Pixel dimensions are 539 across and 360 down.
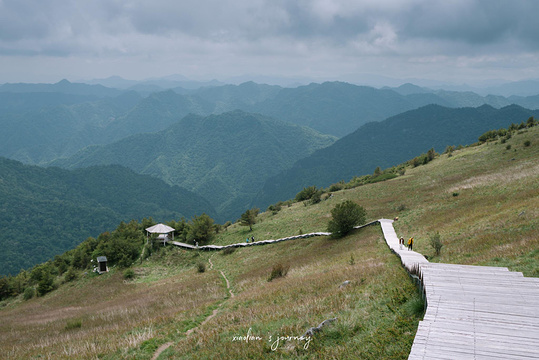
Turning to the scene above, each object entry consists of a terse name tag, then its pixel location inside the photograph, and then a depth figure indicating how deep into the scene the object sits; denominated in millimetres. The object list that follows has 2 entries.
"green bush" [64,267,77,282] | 40938
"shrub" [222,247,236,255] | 36869
